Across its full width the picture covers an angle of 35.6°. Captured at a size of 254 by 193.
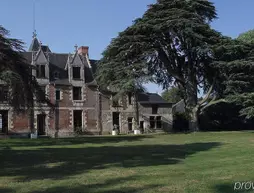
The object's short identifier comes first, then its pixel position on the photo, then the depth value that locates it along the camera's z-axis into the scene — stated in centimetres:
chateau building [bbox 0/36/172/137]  4316
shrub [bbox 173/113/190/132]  5168
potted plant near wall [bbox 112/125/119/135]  4522
